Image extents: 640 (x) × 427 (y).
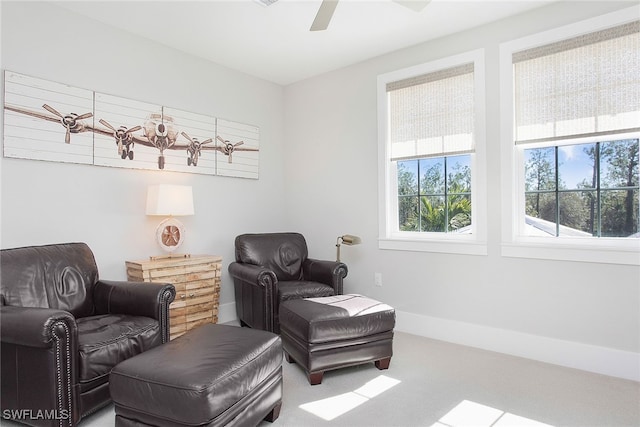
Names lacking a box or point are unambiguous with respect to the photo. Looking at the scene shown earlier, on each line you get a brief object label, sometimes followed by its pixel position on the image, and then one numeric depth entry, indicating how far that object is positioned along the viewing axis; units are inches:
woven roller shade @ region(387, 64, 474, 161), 130.2
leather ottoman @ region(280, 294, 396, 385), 95.6
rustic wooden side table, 120.3
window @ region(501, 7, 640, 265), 102.6
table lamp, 124.6
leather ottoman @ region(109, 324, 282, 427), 61.0
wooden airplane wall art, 105.3
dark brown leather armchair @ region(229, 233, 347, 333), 125.7
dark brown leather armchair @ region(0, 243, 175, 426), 71.6
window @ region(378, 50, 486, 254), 127.8
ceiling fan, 86.7
